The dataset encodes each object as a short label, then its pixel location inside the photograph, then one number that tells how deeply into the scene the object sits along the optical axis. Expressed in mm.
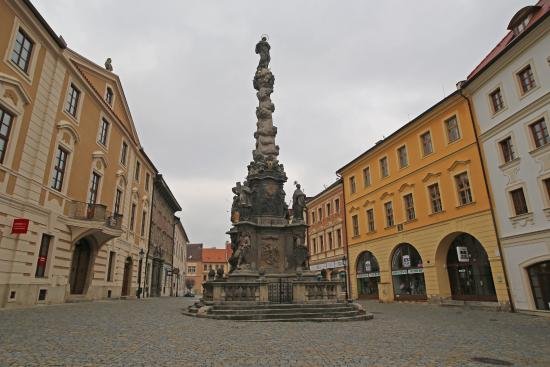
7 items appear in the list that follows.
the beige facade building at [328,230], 31656
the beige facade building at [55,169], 13102
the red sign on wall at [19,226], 12969
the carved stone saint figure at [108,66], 23250
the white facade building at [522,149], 14859
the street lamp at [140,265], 26728
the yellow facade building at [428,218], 18438
